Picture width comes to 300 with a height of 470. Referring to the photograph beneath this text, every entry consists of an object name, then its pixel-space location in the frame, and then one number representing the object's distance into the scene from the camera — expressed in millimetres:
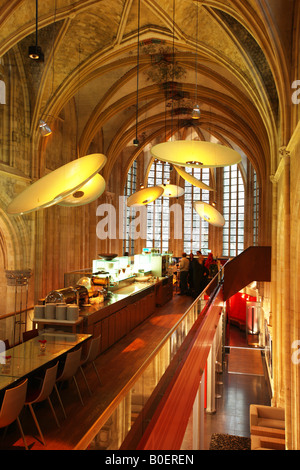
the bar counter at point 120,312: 7629
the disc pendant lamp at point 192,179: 8862
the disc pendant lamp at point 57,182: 5184
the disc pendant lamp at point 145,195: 10539
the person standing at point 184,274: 13914
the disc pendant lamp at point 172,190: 15360
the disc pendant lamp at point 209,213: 10891
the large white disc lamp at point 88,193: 7492
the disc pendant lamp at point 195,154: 5977
